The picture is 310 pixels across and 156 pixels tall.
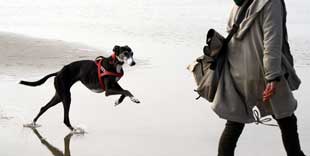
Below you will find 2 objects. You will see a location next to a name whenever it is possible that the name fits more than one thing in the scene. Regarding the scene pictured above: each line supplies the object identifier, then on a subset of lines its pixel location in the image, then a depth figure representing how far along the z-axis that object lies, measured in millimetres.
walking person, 7730
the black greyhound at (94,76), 12625
